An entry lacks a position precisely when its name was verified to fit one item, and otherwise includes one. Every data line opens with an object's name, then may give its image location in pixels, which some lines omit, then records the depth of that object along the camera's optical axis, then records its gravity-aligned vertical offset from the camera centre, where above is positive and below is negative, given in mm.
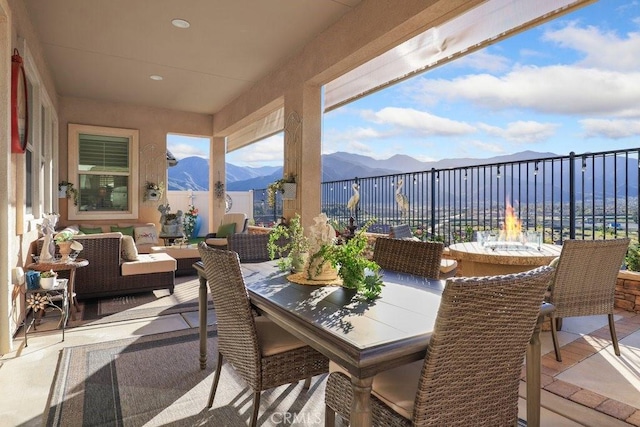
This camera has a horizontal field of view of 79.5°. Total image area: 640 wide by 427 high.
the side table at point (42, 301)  3078 -772
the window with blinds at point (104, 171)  7250 +800
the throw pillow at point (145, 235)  7039 -429
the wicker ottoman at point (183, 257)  5672 -671
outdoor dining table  1125 -389
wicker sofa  4098 -667
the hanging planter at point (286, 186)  4957 +333
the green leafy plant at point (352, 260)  1799 -229
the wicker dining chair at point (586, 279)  2414 -431
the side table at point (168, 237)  7387 -485
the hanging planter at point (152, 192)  7734 +400
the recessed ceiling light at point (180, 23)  4129 +2055
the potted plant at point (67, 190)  6789 +382
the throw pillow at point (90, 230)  6714 -325
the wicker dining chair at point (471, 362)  1109 -471
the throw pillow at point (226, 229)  6945 -317
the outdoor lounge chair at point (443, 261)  3557 -485
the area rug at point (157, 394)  1943 -1038
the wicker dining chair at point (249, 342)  1701 -621
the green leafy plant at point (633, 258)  3553 -427
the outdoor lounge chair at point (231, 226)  6934 -259
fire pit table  2908 -355
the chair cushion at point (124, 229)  7012 -319
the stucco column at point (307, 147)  4840 +826
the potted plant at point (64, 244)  3523 -297
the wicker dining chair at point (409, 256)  2334 -284
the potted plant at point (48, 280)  3078 -549
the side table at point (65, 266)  3311 -476
